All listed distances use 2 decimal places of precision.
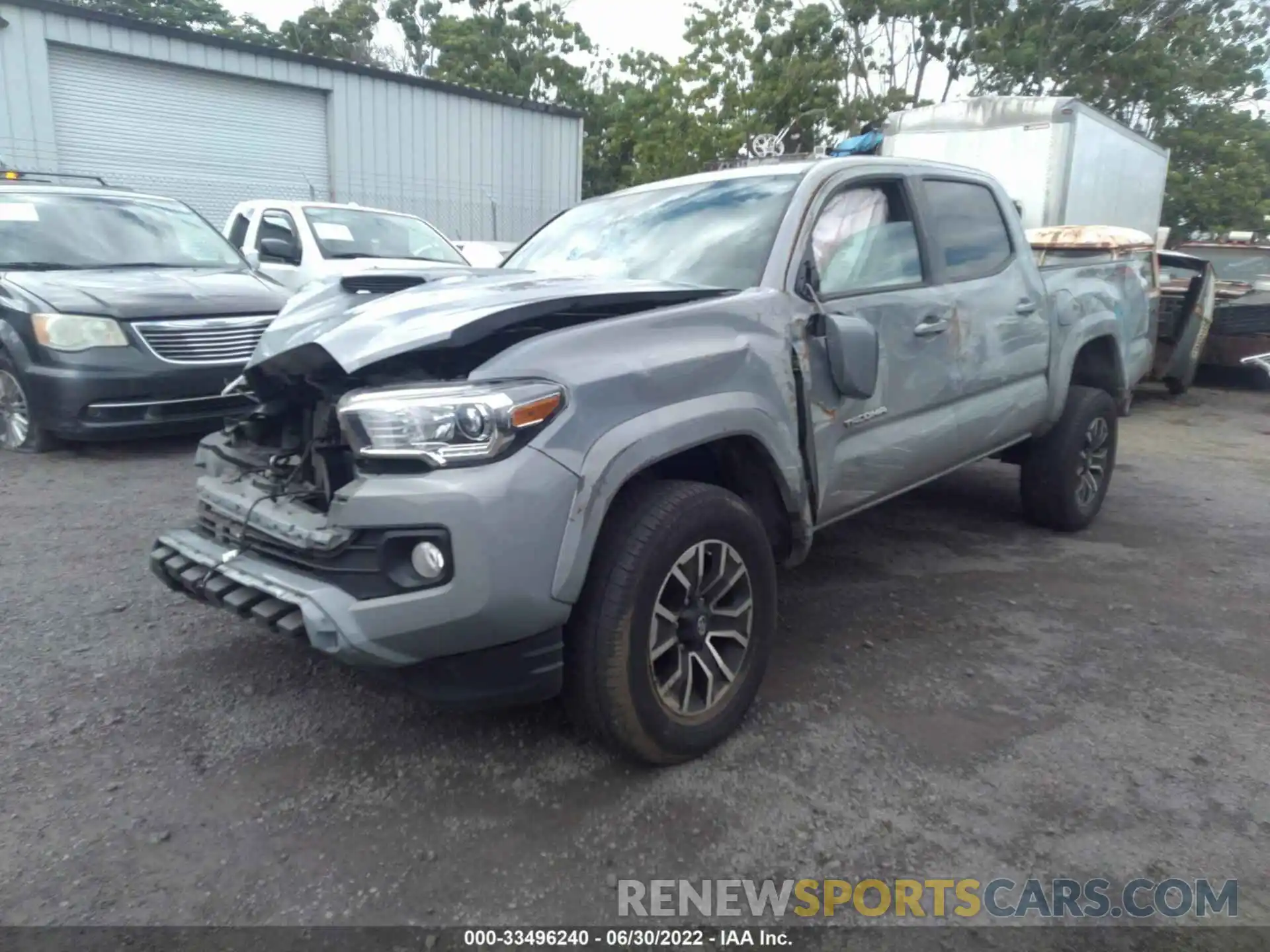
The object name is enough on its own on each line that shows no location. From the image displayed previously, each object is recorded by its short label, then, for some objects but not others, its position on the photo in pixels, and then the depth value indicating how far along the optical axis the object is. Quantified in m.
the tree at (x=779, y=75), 24.70
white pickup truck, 8.85
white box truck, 11.12
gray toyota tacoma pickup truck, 2.44
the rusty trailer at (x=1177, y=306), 8.89
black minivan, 5.89
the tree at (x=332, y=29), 34.22
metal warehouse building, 12.93
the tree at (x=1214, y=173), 25.98
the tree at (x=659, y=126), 26.47
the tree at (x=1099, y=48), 21.81
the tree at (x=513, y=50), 29.94
